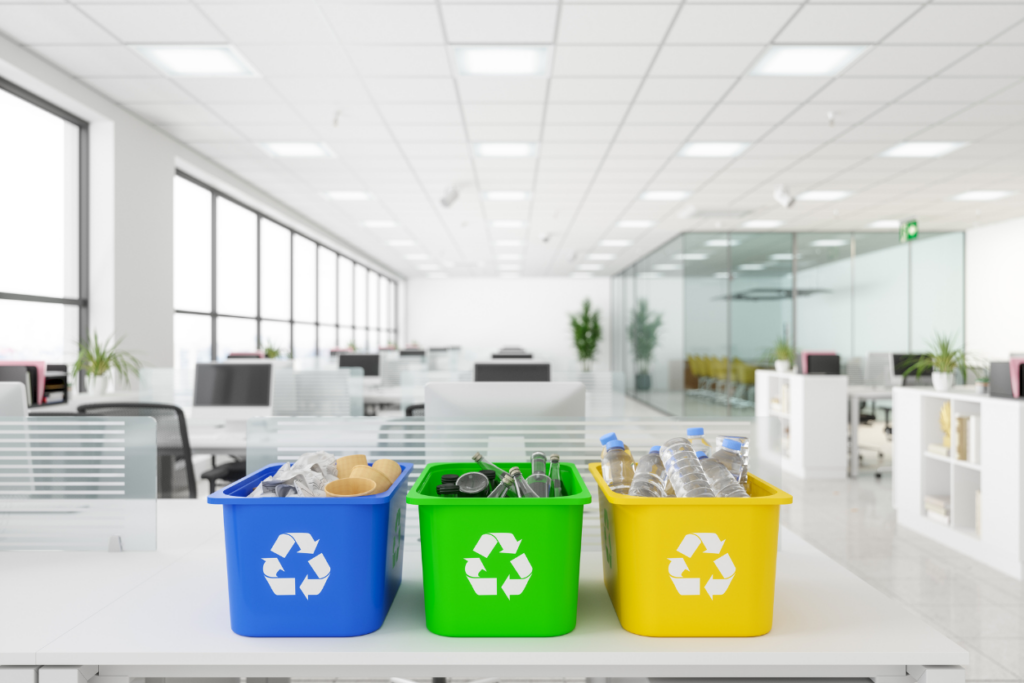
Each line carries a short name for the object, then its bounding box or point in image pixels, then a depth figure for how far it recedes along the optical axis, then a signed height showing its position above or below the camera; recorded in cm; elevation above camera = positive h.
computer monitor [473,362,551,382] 337 -18
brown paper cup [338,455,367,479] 116 -23
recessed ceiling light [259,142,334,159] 542 +164
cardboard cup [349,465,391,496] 105 -23
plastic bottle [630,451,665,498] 101 -23
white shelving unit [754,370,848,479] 551 -77
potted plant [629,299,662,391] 1171 +2
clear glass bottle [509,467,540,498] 103 -24
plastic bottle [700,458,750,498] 103 -24
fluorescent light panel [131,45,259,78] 365 +166
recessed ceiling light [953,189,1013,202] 698 +161
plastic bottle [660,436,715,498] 99 -21
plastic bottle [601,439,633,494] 114 -23
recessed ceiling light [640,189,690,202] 690 +159
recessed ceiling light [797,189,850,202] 695 +160
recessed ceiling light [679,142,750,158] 529 +161
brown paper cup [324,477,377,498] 100 -24
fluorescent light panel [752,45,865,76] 359 +164
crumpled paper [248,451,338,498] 101 -23
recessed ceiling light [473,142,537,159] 530 +161
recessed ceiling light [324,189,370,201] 699 +161
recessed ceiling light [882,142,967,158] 528 +161
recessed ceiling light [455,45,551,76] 361 +163
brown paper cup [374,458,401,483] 109 -23
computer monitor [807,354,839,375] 568 -23
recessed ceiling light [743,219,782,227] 870 +159
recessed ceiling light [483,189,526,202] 691 +159
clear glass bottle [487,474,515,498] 101 -24
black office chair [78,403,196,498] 278 -39
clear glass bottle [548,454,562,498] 106 -23
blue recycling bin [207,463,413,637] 94 -34
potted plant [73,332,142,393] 413 -17
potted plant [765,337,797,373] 627 -20
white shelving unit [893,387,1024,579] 316 -78
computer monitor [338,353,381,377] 686 -25
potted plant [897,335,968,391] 390 -16
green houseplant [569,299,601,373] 1528 +10
